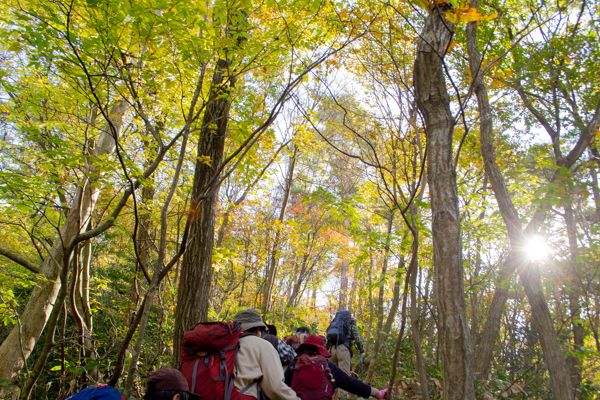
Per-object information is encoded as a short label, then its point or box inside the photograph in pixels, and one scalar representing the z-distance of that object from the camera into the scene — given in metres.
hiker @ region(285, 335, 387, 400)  3.85
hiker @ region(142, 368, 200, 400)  2.21
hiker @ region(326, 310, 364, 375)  6.50
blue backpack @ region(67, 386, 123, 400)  1.77
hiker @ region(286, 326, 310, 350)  5.46
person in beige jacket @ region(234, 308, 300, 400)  2.68
